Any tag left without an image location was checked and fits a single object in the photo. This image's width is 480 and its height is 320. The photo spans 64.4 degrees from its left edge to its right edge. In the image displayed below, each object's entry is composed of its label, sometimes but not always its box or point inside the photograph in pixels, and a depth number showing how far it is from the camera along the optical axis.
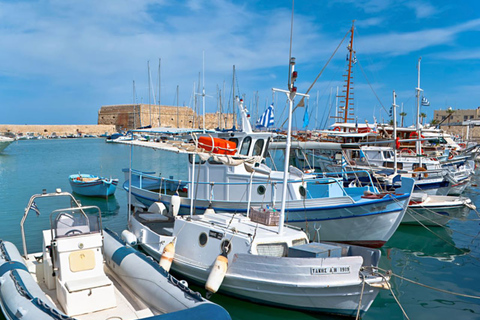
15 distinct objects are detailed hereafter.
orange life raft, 11.12
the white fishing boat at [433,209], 15.72
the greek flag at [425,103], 31.73
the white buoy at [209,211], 10.97
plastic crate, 9.50
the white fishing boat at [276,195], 11.12
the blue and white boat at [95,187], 21.80
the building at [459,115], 72.42
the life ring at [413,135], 28.67
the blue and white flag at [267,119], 15.74
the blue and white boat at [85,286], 6.23
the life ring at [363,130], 31.88
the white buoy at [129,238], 10.84
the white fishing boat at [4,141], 52.53
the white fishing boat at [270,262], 7.45
